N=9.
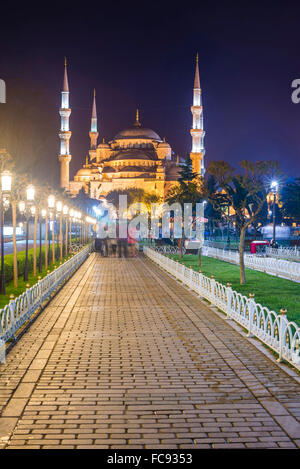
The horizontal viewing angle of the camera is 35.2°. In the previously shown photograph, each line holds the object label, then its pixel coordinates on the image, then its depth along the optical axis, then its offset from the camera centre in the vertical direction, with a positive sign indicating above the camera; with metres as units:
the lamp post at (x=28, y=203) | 15.74 +0.96
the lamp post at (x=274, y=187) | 26.11 +2.42
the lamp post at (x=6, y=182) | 11.66 +1.15
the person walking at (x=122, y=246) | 34.92 -1.40
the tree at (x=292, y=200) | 48.69 +3.05
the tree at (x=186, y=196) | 27.97 +2.08
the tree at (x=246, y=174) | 17.78 +2.11
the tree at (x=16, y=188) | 17.12 +1.52
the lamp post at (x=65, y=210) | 27.12 +1.09
